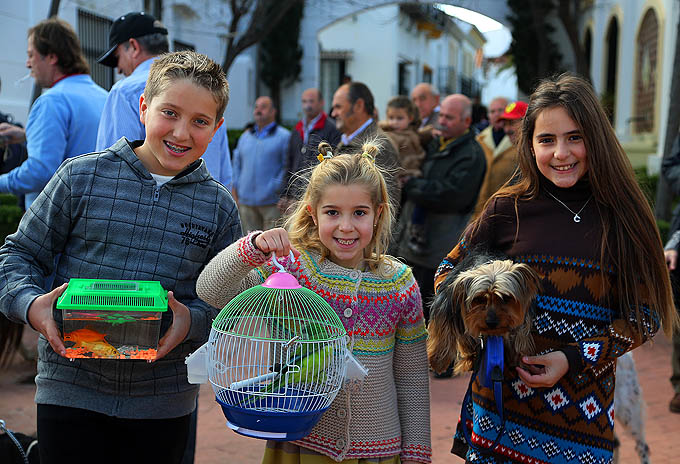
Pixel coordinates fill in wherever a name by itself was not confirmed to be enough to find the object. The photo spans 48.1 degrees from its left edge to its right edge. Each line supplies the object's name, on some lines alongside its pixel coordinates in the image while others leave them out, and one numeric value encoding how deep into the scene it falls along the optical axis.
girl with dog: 2.61
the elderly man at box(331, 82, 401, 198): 6.57
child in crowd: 6.69
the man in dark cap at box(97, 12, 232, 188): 3.91
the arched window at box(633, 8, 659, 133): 15.87
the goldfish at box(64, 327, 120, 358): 2.18
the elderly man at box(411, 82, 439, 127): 9.04
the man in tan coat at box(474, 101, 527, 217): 6.86
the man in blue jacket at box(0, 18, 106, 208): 4.19
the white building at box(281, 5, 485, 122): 37.78
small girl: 2.64
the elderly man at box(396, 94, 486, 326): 6.50
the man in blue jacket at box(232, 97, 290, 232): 9.37
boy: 2.39
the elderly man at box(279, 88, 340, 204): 7.52
